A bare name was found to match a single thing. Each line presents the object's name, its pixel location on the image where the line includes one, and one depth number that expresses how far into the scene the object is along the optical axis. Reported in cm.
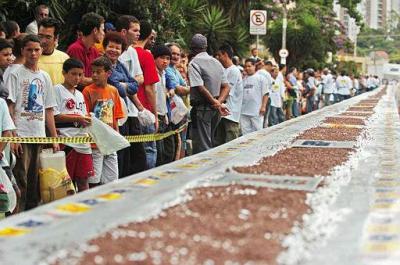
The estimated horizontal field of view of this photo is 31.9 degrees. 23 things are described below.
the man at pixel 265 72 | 1085
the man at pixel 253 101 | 987
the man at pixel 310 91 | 2045
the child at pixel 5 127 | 471
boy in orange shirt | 566
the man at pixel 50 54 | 575
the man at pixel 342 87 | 2625
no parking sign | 1507
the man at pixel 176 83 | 756
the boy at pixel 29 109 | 517
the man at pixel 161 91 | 696
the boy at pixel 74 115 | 551
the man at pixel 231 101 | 869
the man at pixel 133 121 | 621
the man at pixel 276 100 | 1350
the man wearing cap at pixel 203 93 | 756
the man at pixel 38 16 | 759
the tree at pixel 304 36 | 3259
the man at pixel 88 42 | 602
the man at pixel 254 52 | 1405
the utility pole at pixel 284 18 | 2201
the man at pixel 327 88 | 2380
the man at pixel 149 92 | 637
